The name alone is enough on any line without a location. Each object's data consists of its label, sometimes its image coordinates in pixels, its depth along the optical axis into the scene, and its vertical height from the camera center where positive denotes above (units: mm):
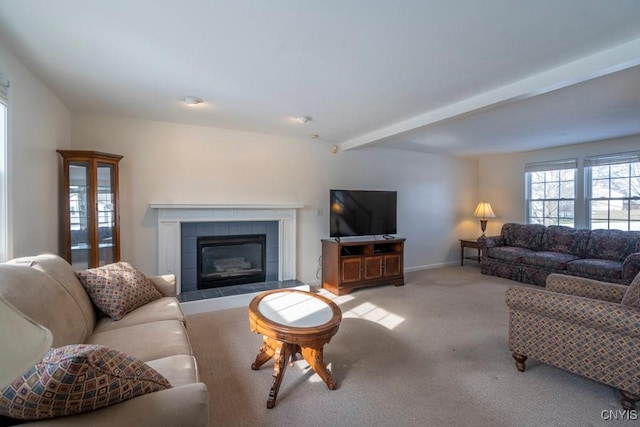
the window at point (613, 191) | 4543 +269
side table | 5894 -746
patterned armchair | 1870 -850
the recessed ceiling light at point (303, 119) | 3549 +1049
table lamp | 6158 -110
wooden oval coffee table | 1971 -812
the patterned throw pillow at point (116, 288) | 2111 -596
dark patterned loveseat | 4082 -713
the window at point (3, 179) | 2020 +185
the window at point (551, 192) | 5246 +287
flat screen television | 4637 -87
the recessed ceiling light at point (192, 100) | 2959 +1060
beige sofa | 974 -666
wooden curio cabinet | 3062 +8
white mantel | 3793 -167
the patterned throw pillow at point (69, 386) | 884 -545
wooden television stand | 4391 -852
